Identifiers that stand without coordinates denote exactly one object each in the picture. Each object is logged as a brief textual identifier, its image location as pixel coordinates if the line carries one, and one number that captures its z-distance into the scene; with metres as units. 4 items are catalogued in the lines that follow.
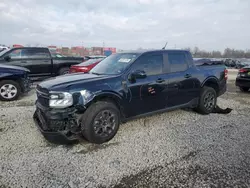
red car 8.16
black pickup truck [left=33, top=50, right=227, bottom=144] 3.40
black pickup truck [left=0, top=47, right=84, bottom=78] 8.55
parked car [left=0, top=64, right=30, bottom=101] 6.39
